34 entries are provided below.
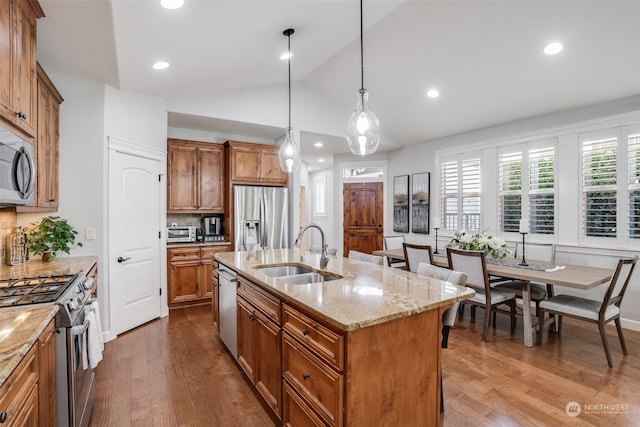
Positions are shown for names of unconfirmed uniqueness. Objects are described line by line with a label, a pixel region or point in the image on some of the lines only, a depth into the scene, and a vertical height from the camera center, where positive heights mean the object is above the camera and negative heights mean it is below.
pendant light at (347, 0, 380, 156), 2.50 +0.66
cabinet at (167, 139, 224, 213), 4.59 +0.50
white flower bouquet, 3.71 -0.41
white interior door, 3.43 -0.34
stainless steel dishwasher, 2.70 -0.88
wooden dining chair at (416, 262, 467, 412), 2.03 -0.48
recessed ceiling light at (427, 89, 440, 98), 4.48 +1.66
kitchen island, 1.41 -0.69
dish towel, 1.87 -0.77
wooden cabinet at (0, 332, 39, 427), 1.02 -0.65
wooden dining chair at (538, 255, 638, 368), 2.77 -0.90
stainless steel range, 1.59 -0.63
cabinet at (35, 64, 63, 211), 2.53 +0.57
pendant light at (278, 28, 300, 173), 3.36 +0.61
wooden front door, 6.77 -0.16
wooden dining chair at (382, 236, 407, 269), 5.06 -0.57
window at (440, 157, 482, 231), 5.22 +0.28
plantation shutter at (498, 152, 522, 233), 4.66 +0.29
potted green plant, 2.74 -0.24
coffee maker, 4.94 -0.26
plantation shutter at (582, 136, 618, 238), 3.75 +0.29
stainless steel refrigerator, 4.82 -0.10
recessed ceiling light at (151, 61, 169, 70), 3.00 +1.38
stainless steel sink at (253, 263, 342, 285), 2.49 -0.52
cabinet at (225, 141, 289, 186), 4.86 +0.72
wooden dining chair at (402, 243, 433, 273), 3.79 -0.55
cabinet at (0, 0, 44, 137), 1.77 +0.90
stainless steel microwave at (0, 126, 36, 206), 1.79 +0.25
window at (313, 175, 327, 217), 8.74 +0.40
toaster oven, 4.60 -0.35
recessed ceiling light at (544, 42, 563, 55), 3.23 +1.66
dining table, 2.87 -0.62
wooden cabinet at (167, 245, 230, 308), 4.41 -0.91
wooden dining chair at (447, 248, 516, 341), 3.32 -0.77
